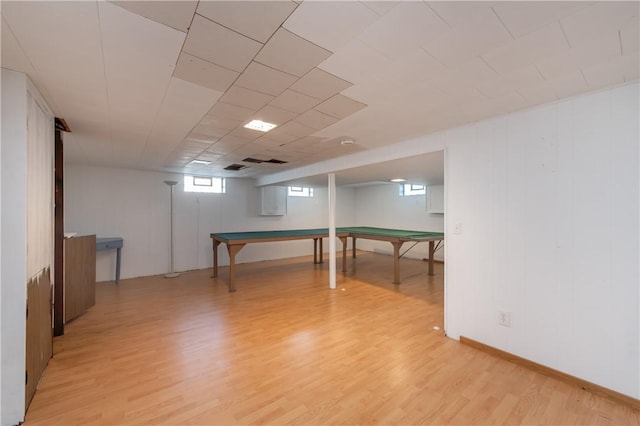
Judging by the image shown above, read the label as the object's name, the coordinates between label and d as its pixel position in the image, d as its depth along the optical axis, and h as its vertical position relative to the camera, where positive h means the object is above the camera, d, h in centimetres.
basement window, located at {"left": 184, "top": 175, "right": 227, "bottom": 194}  624 +69
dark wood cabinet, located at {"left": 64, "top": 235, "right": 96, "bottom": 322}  312 -79
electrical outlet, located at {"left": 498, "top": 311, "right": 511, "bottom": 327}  238 -98
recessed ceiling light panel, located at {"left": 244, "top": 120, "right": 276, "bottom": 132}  264 +91
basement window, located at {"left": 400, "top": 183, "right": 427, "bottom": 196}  745 +65
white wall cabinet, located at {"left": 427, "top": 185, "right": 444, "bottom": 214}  671 +33
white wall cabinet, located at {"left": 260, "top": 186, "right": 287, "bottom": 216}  710 +31
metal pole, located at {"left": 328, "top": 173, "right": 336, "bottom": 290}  459 -40
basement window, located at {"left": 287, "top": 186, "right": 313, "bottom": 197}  783 +63
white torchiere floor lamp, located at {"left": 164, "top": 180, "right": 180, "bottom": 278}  547 -94
